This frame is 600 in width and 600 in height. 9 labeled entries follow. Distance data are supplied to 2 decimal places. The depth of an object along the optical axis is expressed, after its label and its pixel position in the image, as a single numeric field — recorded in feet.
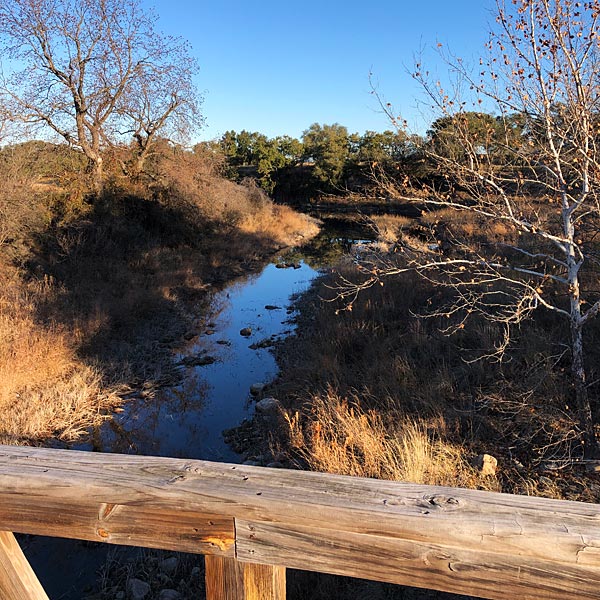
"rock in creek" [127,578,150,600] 14.06
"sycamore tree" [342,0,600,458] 13.83
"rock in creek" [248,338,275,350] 38.58
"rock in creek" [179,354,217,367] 34.89
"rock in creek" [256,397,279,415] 26.55
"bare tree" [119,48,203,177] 65.31
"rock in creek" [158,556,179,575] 14.99
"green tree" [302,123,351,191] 155.43
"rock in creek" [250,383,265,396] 29.96
